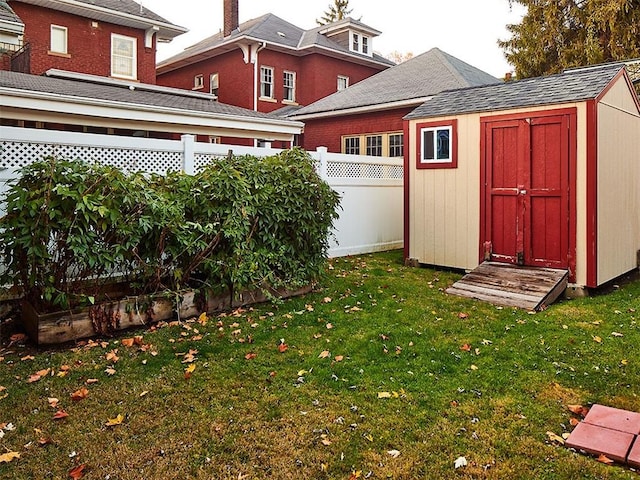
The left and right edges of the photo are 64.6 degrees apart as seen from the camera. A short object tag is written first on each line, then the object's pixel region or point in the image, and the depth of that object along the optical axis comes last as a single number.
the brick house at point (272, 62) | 19.86
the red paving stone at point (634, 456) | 2.70
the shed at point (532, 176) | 6.65
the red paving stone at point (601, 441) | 2.79
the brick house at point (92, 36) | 14.50
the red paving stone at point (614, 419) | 3.05
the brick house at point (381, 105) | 14.92
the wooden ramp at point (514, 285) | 6.15
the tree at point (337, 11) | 41.53
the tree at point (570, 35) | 18.41
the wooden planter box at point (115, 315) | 4.59
